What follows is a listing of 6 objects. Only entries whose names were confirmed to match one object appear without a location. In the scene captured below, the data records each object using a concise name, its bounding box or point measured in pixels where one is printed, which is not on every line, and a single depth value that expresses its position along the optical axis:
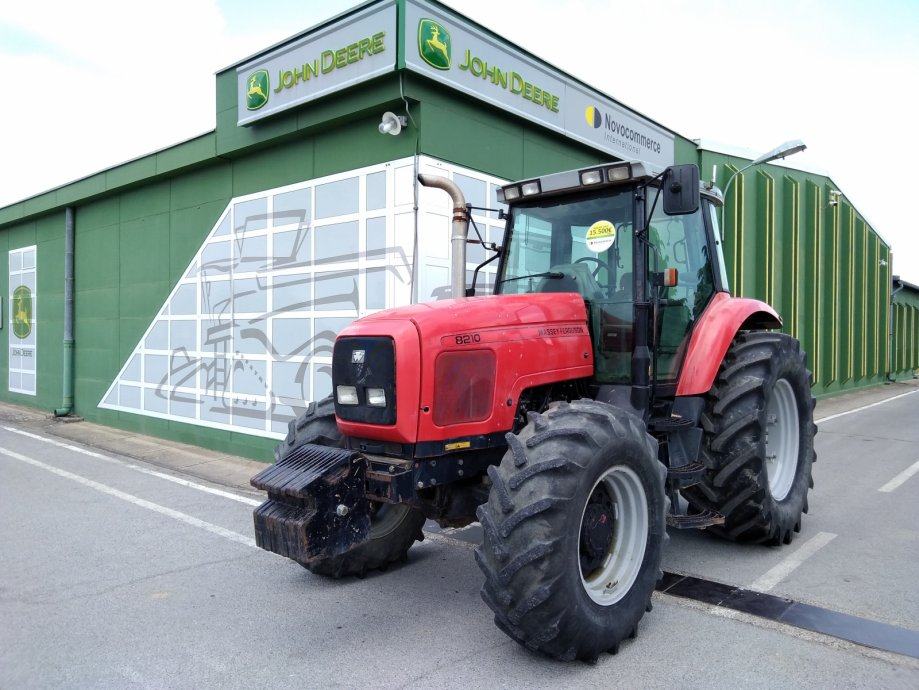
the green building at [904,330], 28.92
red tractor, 3.37
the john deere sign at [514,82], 7.39
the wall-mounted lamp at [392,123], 7.51
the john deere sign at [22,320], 15.32
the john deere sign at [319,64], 7.38
